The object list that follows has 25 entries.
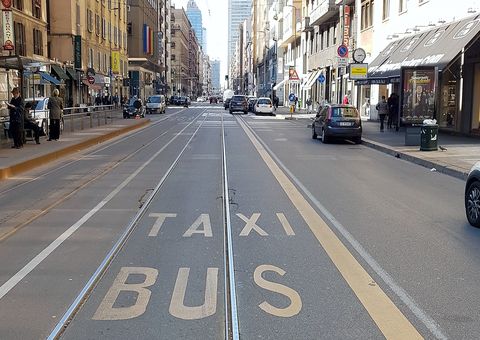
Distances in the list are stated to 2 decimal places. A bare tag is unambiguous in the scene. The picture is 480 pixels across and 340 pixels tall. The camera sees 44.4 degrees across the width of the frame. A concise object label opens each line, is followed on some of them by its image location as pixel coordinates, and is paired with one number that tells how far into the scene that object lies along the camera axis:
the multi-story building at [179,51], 157.50
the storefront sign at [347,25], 43.23
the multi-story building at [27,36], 35.41
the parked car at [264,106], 55.78
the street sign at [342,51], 33.12
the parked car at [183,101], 91.31
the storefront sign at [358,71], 29.70
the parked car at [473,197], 8.57
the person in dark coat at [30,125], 20.22
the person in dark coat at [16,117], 17.91
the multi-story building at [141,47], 87.34
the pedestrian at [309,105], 60.94
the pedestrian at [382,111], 29.53
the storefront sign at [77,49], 52.44
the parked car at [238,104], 59.28
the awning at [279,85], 90.79
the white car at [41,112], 22.86
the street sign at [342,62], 33.41
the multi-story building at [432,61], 22.84
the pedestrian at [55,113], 21.34
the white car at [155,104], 60.16
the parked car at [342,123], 23.81
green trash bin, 18.98
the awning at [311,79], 61.04
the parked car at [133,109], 45.72
